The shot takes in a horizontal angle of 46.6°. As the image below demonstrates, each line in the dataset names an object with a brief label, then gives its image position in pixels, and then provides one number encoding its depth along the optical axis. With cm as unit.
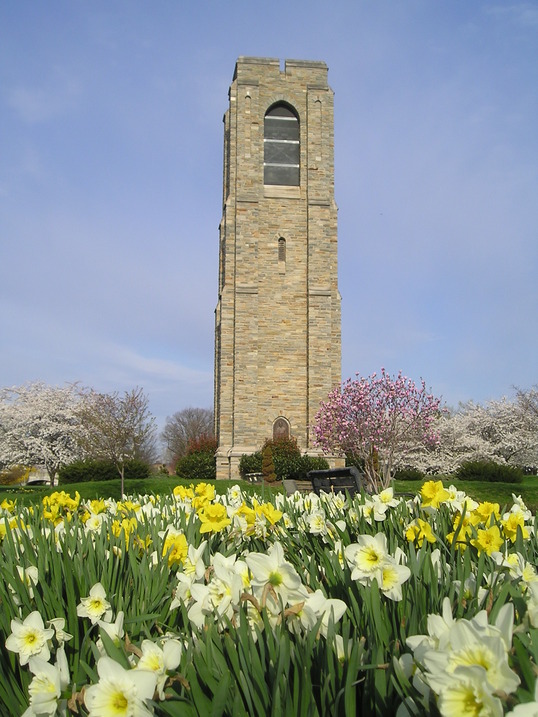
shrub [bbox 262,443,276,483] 2473
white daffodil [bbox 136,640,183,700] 166
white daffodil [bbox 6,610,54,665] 202
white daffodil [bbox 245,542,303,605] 187
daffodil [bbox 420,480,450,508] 339
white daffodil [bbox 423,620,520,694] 121
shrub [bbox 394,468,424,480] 2875
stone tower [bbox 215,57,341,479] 2764
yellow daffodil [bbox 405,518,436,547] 277
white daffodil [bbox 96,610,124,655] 195
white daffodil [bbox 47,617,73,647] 217
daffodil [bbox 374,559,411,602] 203
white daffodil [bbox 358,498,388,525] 337
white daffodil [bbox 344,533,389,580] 212
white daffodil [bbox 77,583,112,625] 224
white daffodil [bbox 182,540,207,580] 237
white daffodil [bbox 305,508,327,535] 334
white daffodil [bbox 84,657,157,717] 148
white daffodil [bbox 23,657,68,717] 162
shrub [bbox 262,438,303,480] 2538
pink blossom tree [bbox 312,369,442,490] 2064
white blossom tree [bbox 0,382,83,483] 3703
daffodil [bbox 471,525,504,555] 252
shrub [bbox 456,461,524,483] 2541
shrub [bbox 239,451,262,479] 2578
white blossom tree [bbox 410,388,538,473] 3303
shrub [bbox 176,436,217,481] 2867
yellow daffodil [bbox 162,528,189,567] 280
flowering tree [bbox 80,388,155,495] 2248
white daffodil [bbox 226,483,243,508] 491
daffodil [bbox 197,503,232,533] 305
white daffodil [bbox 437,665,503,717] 118
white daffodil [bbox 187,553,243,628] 196
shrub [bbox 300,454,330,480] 2555
